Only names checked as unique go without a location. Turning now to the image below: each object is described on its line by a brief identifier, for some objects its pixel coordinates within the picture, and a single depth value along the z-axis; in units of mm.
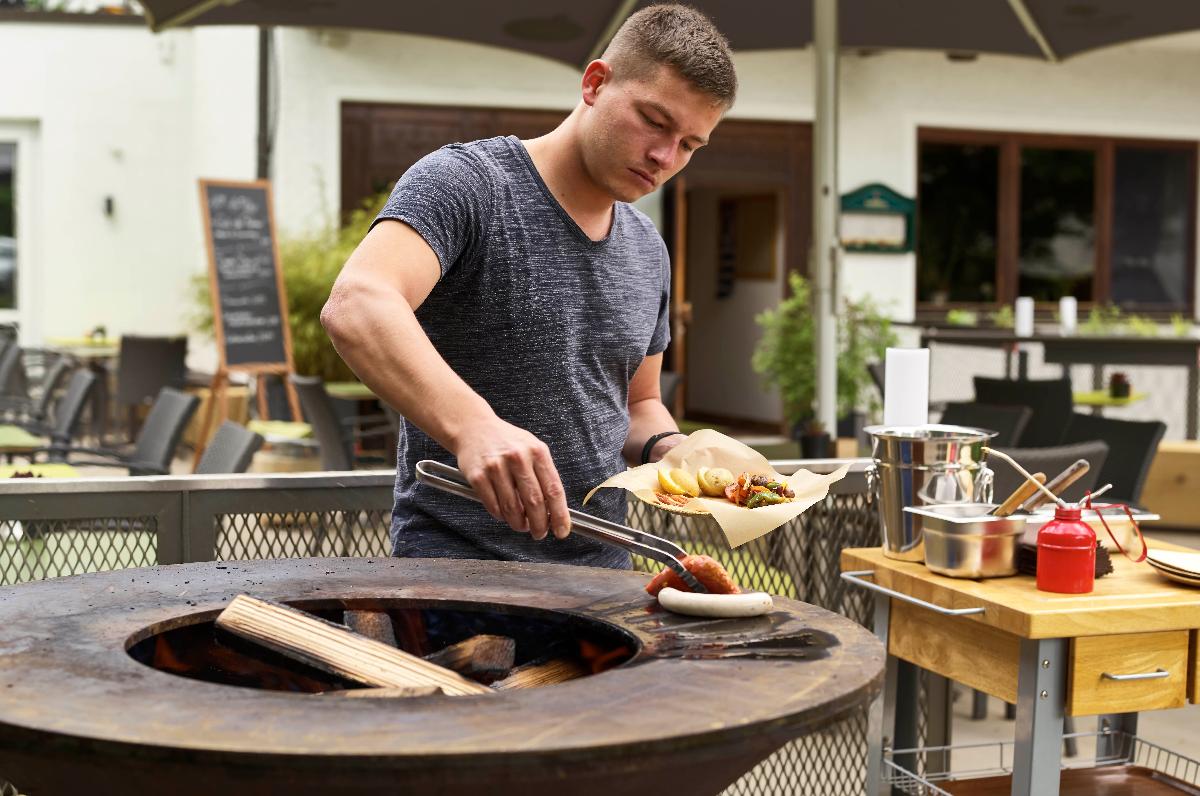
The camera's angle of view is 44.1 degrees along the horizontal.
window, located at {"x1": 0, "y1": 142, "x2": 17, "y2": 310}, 12992
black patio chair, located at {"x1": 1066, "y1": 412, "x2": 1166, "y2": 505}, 4980
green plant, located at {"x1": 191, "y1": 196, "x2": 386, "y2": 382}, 8992
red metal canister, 2441
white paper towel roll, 2775
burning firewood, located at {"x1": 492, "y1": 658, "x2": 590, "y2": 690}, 1878
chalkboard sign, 8586
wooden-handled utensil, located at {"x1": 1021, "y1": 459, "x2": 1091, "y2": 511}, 2516
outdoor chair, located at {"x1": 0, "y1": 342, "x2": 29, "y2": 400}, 9781
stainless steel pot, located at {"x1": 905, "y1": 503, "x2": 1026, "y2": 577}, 2541
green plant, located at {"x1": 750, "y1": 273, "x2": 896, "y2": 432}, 6891
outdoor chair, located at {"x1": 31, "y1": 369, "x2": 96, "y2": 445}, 6262
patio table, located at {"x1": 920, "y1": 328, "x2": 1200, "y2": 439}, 7711
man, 2043
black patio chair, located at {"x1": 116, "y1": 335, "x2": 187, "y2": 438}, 9750
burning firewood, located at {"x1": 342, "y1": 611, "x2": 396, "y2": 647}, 1988
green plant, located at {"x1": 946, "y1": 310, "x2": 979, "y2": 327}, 8930
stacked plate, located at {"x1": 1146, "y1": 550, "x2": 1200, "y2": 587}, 2512
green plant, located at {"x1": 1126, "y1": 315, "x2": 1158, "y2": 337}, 8149
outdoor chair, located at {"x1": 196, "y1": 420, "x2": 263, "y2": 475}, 4051
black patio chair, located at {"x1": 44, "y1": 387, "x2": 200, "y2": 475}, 5035
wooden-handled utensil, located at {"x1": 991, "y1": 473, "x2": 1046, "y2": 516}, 2557
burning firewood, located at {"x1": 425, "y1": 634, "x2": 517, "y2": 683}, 1915
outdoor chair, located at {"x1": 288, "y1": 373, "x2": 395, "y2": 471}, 5906
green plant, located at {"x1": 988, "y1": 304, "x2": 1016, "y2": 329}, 9105
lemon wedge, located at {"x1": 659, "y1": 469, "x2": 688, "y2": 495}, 2195
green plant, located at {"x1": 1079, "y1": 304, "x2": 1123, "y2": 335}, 8812
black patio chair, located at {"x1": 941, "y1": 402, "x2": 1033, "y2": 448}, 4719
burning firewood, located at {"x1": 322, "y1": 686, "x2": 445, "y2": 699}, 1506
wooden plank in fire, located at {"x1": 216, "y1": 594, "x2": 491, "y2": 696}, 1704
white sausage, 1814
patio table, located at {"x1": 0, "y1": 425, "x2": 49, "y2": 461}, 5047
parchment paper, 2121
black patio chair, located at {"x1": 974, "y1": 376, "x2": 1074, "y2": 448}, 5785
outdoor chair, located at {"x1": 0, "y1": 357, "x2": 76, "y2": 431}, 7727
